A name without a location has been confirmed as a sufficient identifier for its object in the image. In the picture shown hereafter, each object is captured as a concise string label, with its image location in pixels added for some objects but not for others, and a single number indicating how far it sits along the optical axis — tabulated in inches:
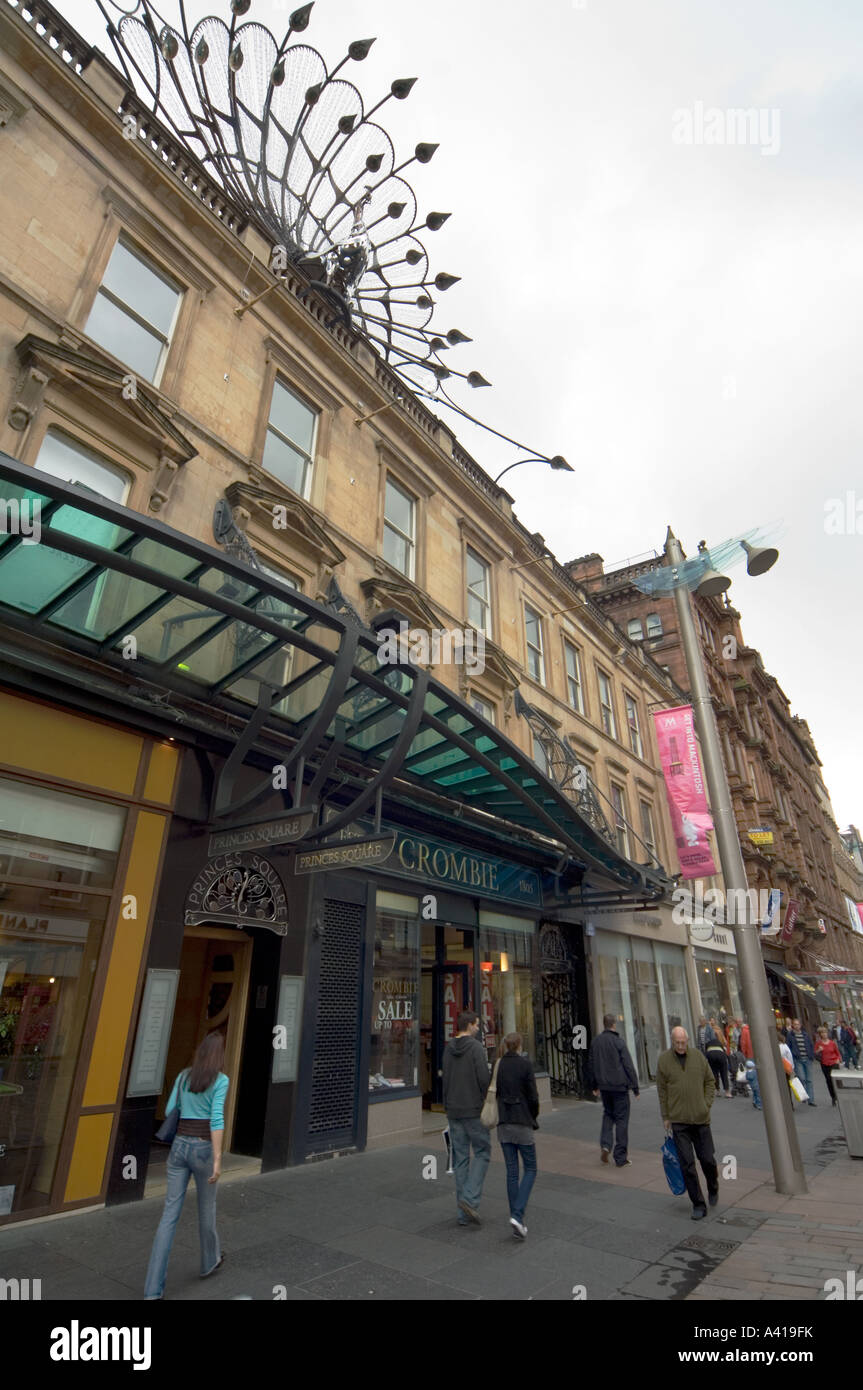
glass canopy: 235.0
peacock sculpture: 436.1
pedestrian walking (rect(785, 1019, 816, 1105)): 732.7
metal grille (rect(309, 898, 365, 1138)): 369.4
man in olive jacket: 293.7
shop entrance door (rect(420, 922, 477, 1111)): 510.3
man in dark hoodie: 260.1
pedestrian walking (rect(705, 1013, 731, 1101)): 623.1
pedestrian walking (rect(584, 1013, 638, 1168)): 379.9
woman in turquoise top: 195.6
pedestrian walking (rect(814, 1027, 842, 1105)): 681.0
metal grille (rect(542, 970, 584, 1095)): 641.6
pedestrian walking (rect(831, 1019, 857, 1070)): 927.7
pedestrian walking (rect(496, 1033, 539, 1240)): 247.6
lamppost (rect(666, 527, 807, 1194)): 322.3
